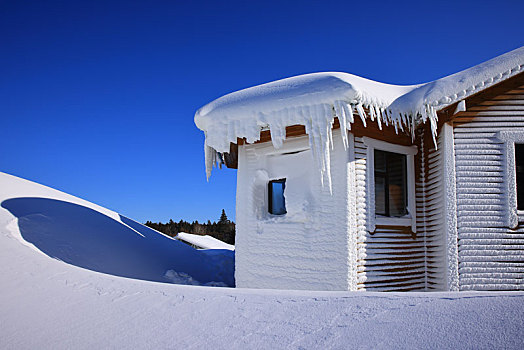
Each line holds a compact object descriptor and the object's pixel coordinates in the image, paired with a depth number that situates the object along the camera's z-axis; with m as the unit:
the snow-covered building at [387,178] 6.35
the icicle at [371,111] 6.30
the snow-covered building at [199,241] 14.87
